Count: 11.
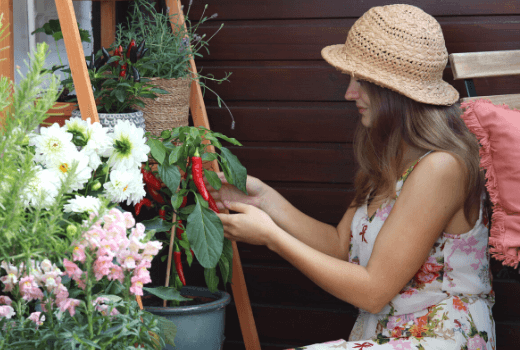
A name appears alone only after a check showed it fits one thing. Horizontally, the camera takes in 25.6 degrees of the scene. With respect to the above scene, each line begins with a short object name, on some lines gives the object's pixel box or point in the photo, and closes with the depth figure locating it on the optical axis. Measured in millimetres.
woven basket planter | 2440
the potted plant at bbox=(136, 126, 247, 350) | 2278
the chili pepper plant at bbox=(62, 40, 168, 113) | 2346
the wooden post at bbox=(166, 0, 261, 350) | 2642
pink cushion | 2209
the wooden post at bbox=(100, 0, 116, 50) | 2712
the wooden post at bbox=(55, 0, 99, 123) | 2165
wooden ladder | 2171
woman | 2292
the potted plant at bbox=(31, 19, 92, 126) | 2379
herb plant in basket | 2439
